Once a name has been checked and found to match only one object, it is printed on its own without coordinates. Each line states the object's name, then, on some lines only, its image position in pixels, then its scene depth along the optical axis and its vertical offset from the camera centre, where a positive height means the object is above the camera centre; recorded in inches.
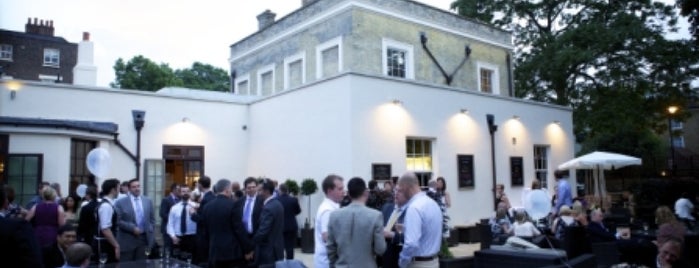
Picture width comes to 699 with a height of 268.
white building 426.6 +51.8
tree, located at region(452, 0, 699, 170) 768.3 +170.1
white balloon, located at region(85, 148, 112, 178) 372.8 +10.1
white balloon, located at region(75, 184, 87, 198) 381.4 -12.9
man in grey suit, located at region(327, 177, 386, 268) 159.5 -20.2
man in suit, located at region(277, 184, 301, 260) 311.3 -30.0
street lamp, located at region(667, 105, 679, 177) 781.9 +93.4
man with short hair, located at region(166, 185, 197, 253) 312.8 -34.4
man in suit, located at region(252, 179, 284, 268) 228.7 -28.9
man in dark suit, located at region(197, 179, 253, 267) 236.7 -29.0
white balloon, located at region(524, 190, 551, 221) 390.6 -28.1
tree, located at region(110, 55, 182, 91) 1481.3 +301.7
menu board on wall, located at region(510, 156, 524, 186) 564.4 -1.2
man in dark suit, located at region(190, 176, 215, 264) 285.9 -37.3
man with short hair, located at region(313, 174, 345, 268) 188.7 -15.4
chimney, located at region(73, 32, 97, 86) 604.7 +135.1
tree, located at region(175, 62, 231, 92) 1756.8 +353.4
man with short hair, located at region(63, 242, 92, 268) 149.9 -24.8
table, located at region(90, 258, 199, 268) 182.5 -34.5
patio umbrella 509.4 +8.2
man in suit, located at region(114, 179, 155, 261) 265.7 -27.3
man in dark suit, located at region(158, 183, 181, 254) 342.0 -24.1
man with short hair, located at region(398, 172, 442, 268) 165.6 -19.9
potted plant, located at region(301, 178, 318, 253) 416.8 -46.6
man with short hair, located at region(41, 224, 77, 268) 189.0 -29.4
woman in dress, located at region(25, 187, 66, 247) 250.2 -22.0
